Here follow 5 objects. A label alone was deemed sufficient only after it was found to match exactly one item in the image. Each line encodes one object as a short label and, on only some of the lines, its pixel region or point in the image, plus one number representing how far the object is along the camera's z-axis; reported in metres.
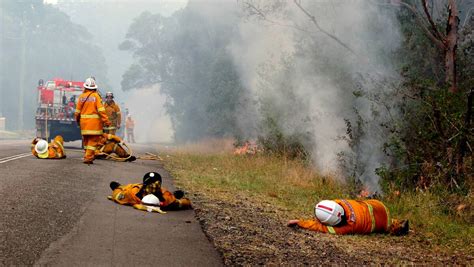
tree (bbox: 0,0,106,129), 62.81
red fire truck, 22.95
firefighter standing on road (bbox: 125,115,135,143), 37.91
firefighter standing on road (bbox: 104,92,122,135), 17.53
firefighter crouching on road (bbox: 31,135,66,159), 14.14
